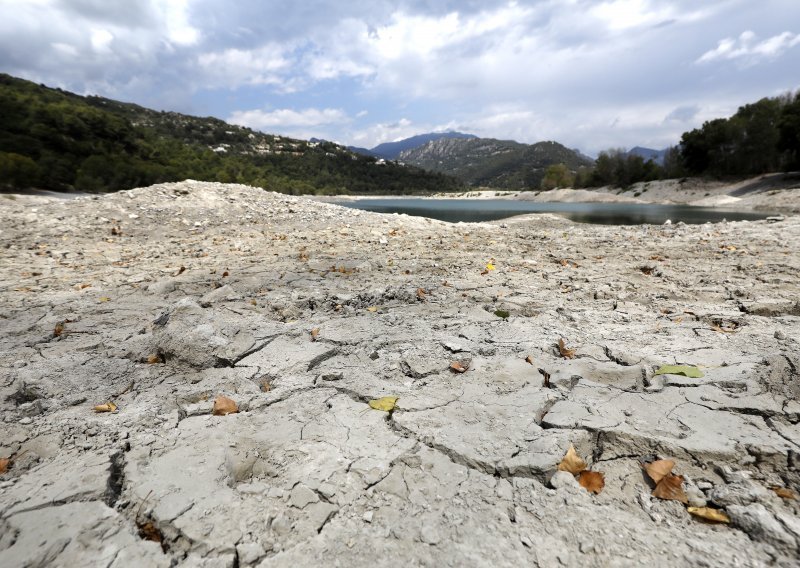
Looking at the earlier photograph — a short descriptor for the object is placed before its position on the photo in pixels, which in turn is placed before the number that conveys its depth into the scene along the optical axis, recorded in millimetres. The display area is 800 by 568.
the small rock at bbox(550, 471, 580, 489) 478
